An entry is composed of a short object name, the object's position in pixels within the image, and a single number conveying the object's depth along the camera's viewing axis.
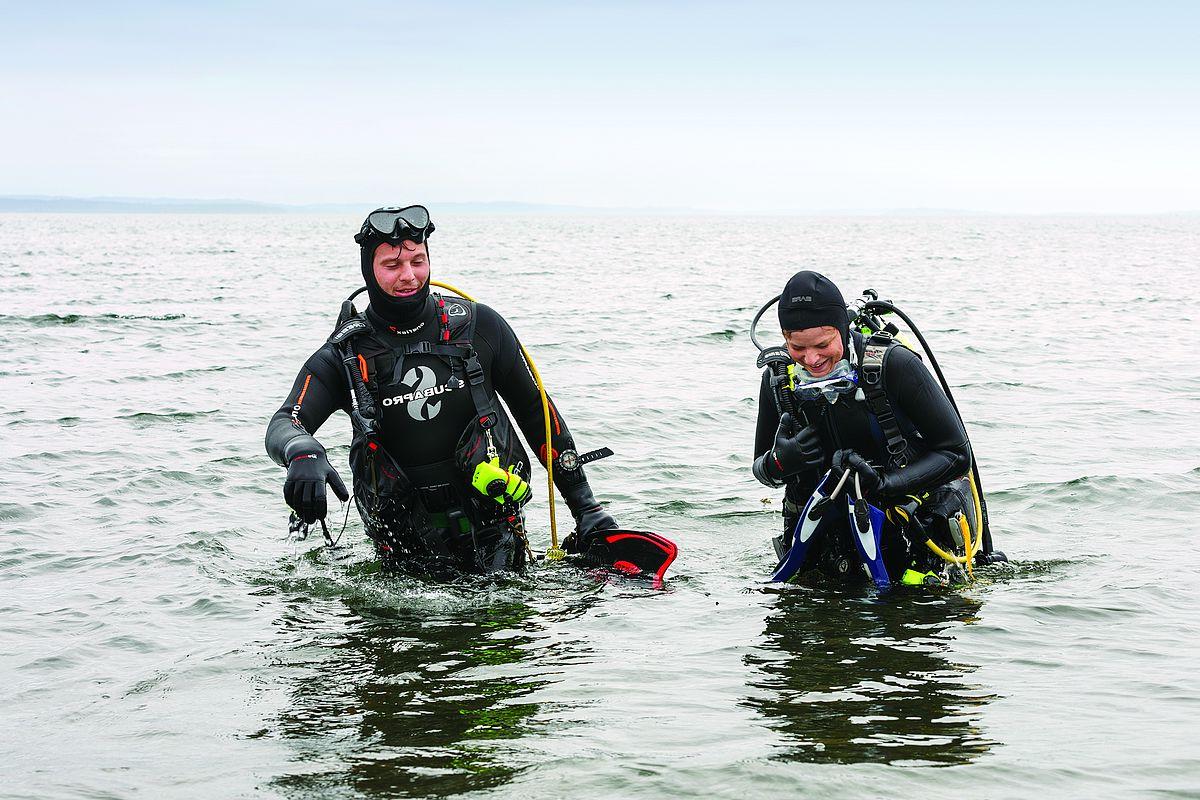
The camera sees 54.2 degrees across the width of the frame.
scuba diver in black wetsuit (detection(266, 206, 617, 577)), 6.12
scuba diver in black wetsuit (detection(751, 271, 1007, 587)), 5.82
